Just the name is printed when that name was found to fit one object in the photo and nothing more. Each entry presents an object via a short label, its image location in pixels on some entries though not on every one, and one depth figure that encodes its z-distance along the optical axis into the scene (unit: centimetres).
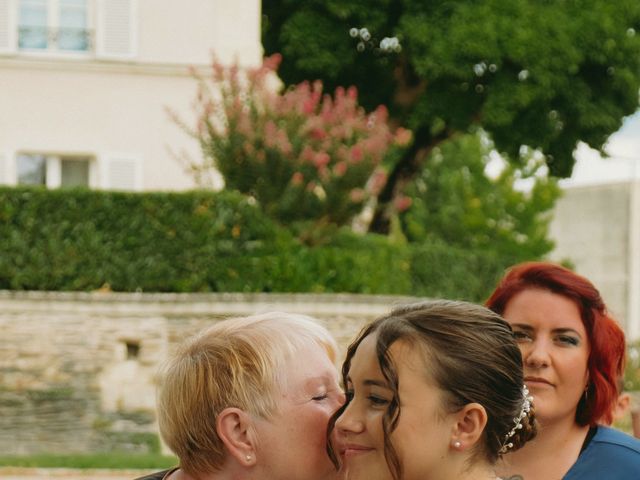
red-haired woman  349
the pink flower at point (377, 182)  1545
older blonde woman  285
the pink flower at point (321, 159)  1480
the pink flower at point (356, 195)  1534
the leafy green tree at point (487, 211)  3086
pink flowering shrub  1501
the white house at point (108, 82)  1756
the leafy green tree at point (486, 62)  2095
